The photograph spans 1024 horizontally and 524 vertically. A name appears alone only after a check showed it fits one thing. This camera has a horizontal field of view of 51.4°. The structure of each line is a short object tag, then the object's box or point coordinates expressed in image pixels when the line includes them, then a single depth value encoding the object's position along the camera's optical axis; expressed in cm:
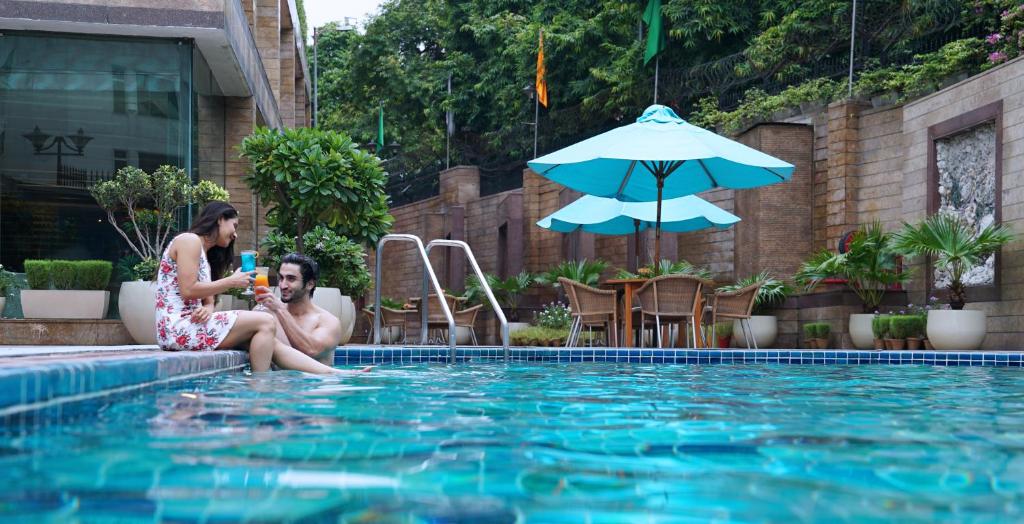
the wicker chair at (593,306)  1083
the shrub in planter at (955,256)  1059
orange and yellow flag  2111
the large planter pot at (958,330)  1064
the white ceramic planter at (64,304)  866
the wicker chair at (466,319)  1614
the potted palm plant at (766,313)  1370
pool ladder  779
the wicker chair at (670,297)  1010
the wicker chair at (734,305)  1131
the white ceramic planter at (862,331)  1203
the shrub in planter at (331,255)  1056
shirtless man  607
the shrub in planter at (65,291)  867
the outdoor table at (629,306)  1037
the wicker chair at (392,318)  1606
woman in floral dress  536
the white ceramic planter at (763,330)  1369
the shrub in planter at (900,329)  1130
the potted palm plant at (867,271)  1191
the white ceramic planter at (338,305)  926
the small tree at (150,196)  927
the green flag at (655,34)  1852
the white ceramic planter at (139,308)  834
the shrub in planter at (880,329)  1152
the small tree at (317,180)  970
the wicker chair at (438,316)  1457
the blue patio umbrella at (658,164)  958
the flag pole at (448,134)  2538
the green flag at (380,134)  2647
